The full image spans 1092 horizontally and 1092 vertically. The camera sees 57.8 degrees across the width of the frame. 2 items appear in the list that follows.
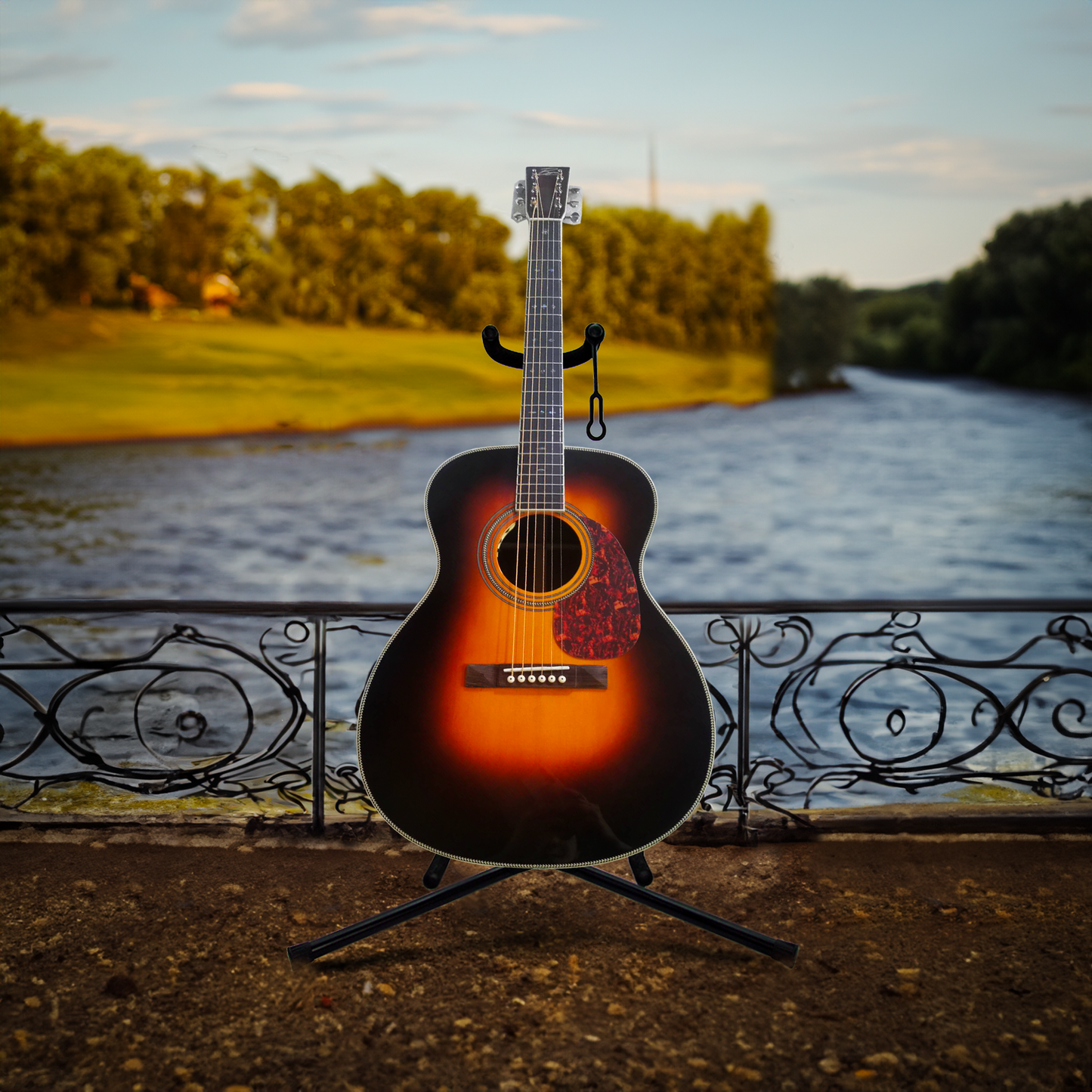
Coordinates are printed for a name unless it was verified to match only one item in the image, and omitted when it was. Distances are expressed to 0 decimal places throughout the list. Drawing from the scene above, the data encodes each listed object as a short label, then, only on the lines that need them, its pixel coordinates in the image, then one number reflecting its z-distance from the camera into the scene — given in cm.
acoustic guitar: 181
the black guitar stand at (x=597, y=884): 193
